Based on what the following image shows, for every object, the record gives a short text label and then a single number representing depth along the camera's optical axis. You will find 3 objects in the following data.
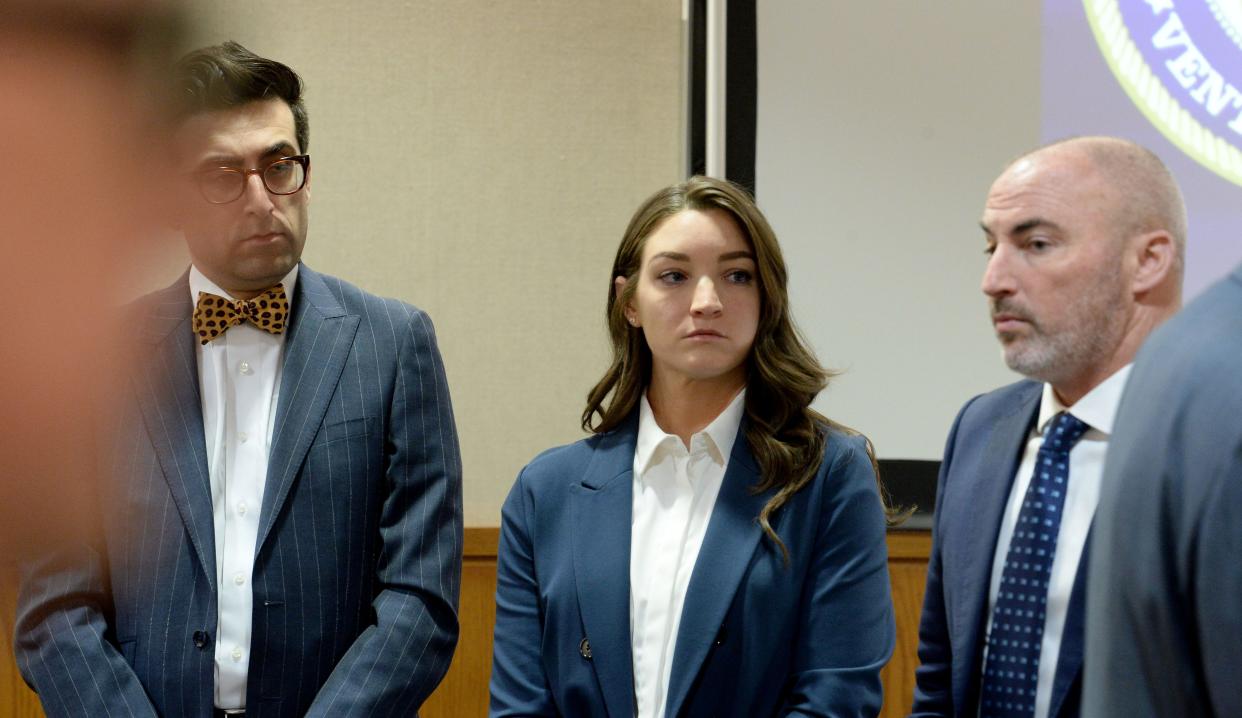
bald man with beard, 2.61
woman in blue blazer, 2.71
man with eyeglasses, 2.66
